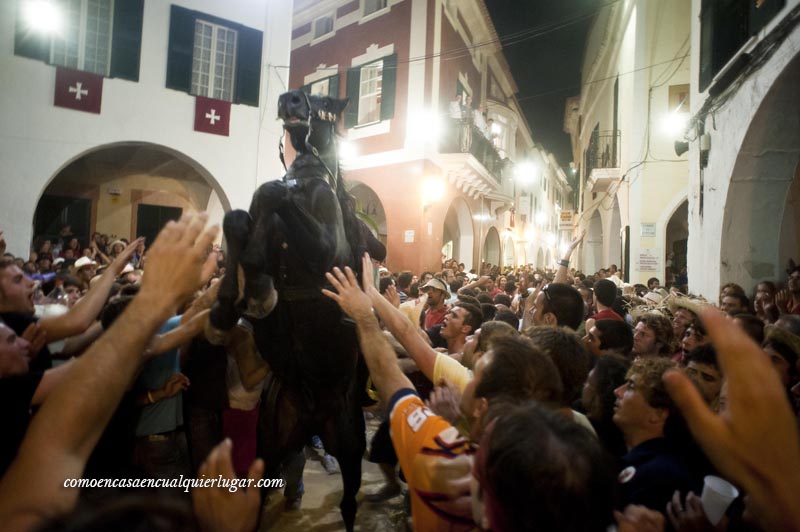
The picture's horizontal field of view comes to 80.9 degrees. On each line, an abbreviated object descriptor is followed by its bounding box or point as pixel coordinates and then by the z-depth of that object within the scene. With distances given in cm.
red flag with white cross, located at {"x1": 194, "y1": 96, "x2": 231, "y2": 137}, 1096
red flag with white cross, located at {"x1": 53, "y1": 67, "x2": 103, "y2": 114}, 946
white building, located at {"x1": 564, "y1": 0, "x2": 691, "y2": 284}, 1303
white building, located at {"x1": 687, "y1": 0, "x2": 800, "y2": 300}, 606
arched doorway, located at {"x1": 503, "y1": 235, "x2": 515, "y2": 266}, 2498
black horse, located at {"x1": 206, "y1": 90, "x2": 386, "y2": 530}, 264
